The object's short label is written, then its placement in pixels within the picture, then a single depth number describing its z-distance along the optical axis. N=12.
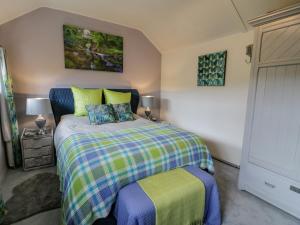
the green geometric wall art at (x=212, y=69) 2.77
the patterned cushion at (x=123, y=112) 2.68
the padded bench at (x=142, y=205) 1.15
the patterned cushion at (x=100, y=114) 2.45
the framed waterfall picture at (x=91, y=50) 2.94
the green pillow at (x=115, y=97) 3.00
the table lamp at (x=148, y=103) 3.58
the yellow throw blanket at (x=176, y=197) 1.25
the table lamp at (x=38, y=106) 2.42
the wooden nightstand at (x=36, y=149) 2.45
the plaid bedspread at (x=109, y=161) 1.27
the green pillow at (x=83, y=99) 2.77
